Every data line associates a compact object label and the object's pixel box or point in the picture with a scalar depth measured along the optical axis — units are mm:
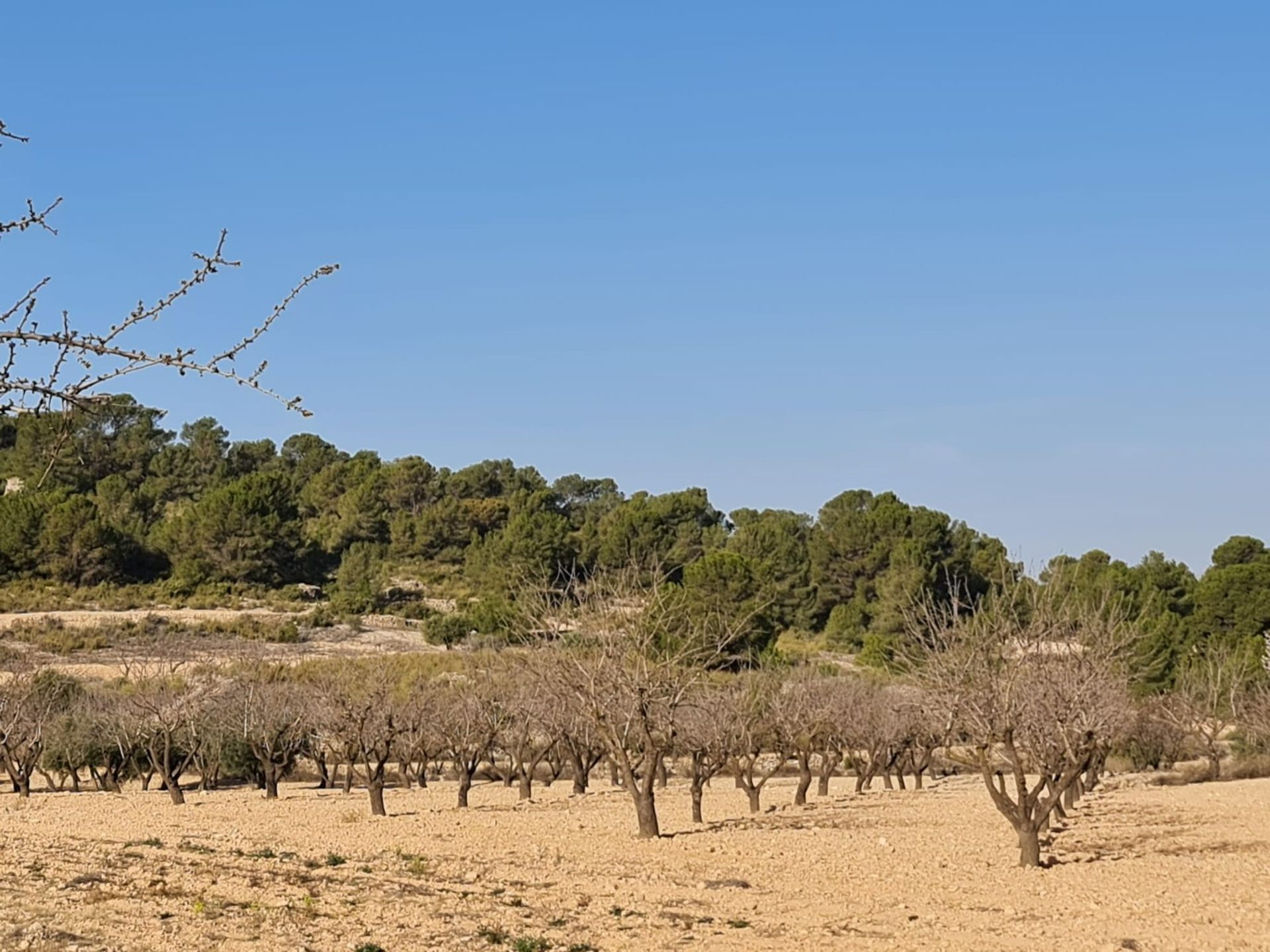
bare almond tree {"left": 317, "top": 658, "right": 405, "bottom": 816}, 26719
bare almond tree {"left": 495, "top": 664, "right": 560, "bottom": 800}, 32656
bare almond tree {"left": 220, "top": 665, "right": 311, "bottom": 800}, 33031
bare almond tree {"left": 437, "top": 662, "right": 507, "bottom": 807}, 32688
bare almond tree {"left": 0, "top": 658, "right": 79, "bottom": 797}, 34375
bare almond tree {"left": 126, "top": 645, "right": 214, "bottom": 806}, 31875
